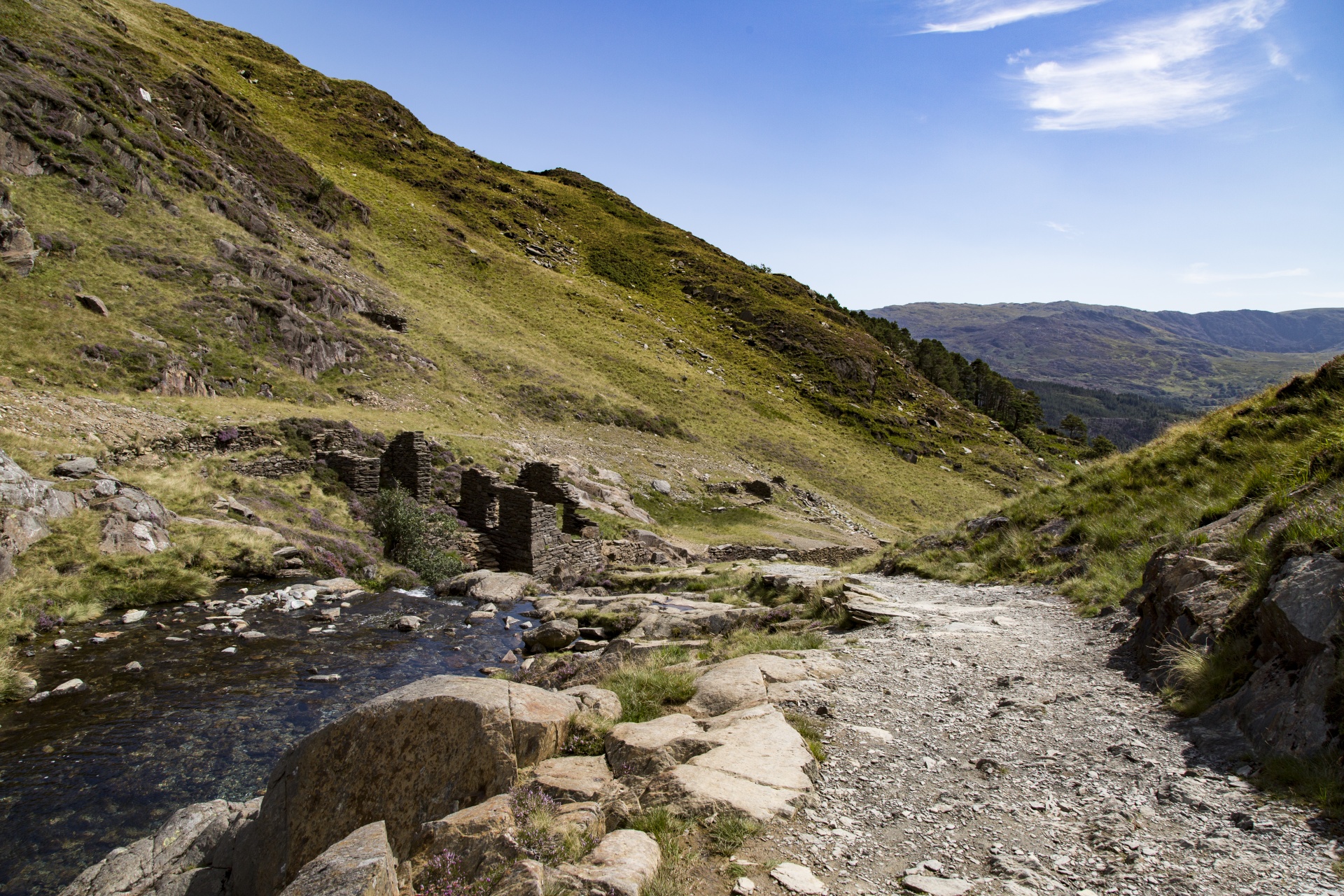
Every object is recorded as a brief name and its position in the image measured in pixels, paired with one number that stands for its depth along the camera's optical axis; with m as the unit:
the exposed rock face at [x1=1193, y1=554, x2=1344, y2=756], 5.29
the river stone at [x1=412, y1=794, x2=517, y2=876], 5.45
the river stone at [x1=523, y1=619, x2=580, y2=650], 16.08
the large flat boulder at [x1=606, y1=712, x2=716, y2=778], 6.78
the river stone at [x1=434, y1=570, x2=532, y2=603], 21.14
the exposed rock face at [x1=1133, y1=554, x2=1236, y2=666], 7.56
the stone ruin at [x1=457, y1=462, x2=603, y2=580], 25.44
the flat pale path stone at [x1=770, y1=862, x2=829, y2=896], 4.68
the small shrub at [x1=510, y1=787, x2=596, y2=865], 5.34
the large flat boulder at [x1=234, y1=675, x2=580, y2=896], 6.51
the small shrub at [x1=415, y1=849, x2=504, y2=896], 5.10
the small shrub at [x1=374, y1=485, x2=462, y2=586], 23.38
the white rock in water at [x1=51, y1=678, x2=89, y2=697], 11.72
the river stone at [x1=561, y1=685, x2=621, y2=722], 8.46
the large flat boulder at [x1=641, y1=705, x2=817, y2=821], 5.78
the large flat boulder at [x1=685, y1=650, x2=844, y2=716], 8.51
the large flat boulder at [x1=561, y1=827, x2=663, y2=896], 4.68
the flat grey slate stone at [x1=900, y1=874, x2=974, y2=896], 4.52
